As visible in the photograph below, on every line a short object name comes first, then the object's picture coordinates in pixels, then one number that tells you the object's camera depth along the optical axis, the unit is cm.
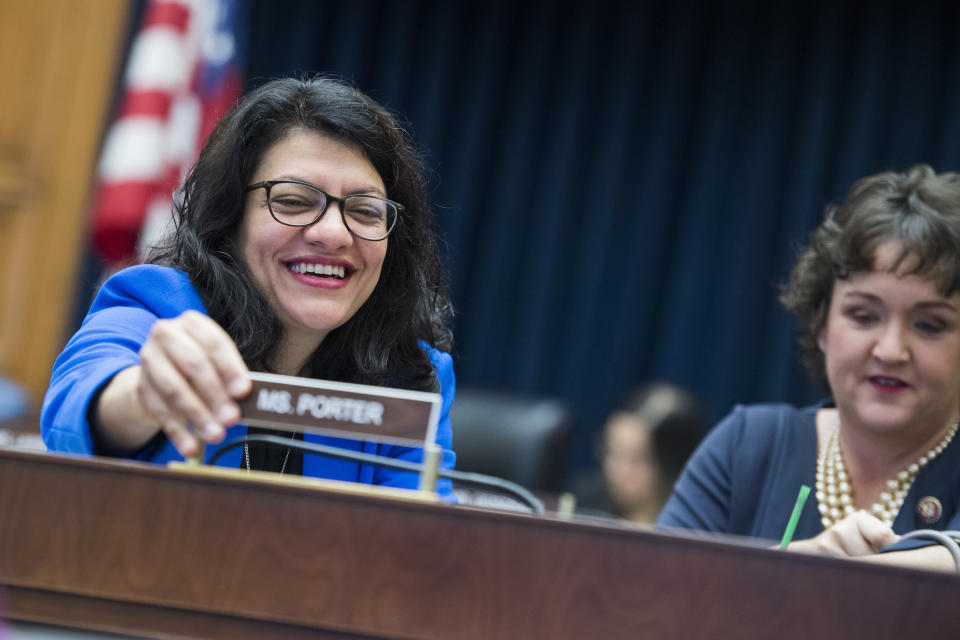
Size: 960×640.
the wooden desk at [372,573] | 249
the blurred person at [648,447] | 509
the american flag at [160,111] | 549
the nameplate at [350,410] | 257
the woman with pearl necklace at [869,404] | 308
